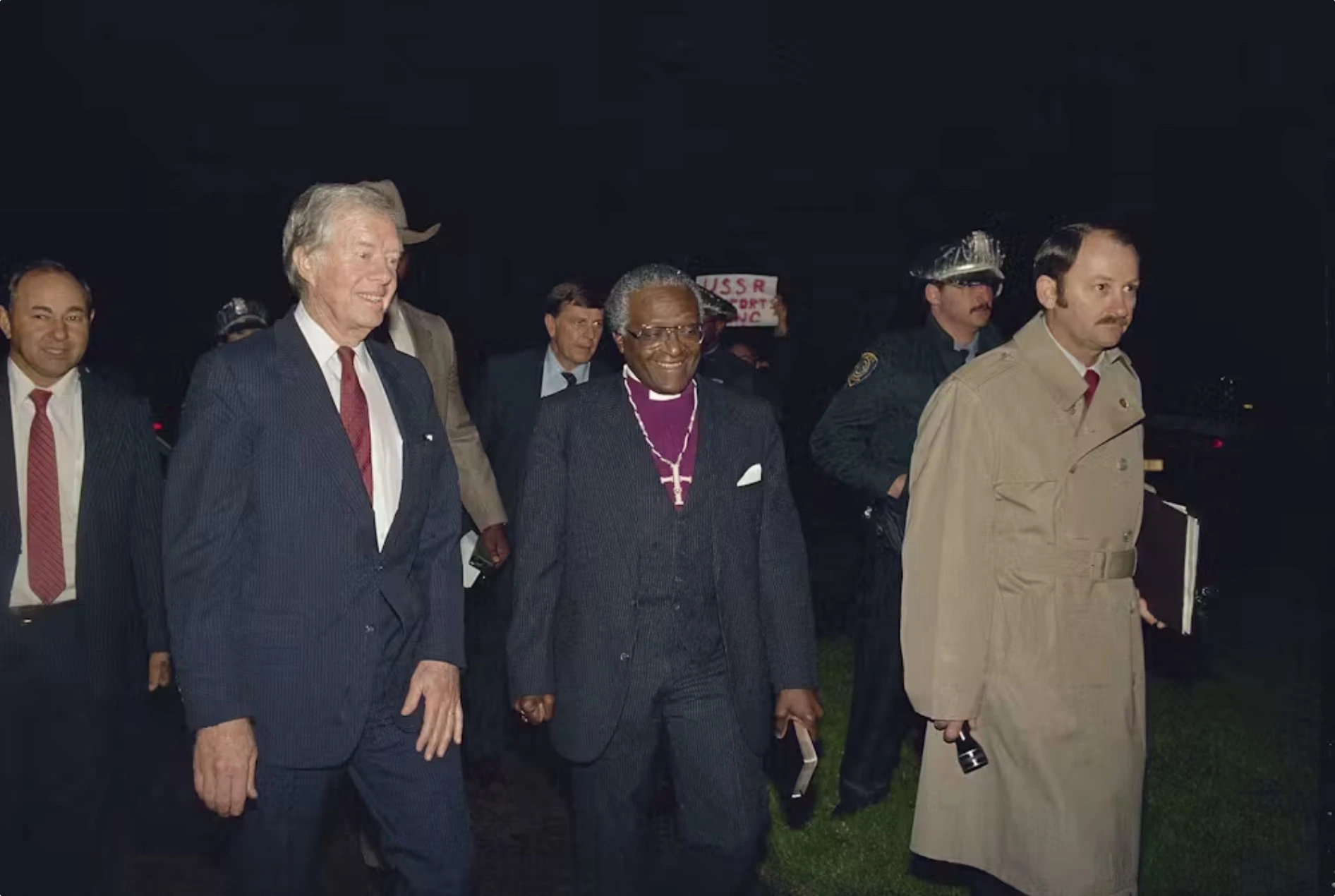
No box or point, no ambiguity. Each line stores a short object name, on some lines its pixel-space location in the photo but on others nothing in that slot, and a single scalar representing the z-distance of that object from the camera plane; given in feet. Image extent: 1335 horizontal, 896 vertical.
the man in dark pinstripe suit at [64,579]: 16.92
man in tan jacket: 21.40
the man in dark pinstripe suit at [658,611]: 15.80
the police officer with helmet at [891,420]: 21.98
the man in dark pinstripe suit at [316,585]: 13.20
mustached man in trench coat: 15.29
